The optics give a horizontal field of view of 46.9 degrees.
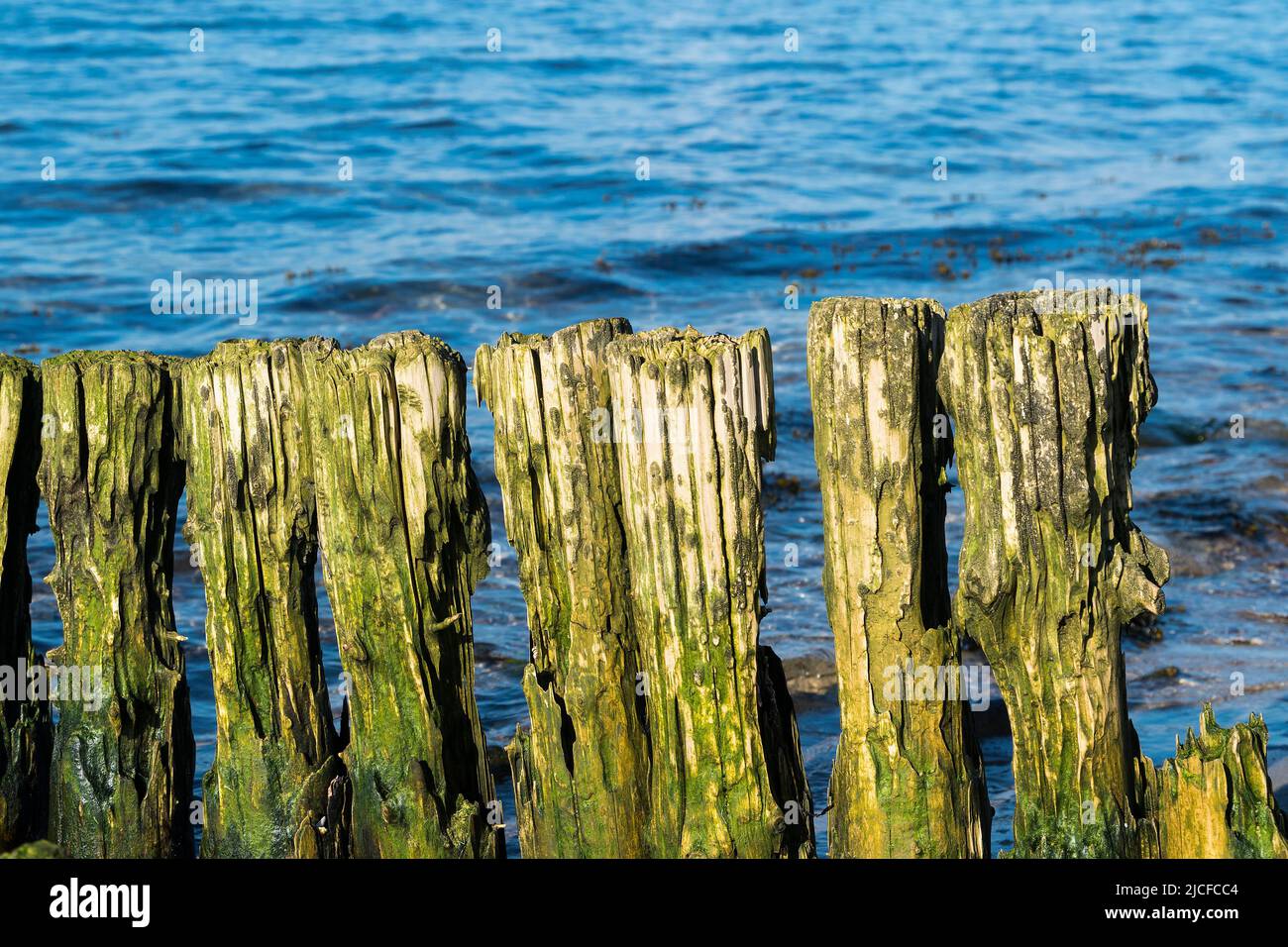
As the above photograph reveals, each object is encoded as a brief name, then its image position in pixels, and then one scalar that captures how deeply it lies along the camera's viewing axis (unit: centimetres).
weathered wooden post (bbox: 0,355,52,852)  501
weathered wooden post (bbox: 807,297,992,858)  462
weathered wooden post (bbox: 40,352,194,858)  495
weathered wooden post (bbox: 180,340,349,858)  487
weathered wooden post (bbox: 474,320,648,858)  480
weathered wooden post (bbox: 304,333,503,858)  480
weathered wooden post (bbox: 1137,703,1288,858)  475
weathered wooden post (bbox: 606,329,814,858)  460
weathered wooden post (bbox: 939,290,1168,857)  453
